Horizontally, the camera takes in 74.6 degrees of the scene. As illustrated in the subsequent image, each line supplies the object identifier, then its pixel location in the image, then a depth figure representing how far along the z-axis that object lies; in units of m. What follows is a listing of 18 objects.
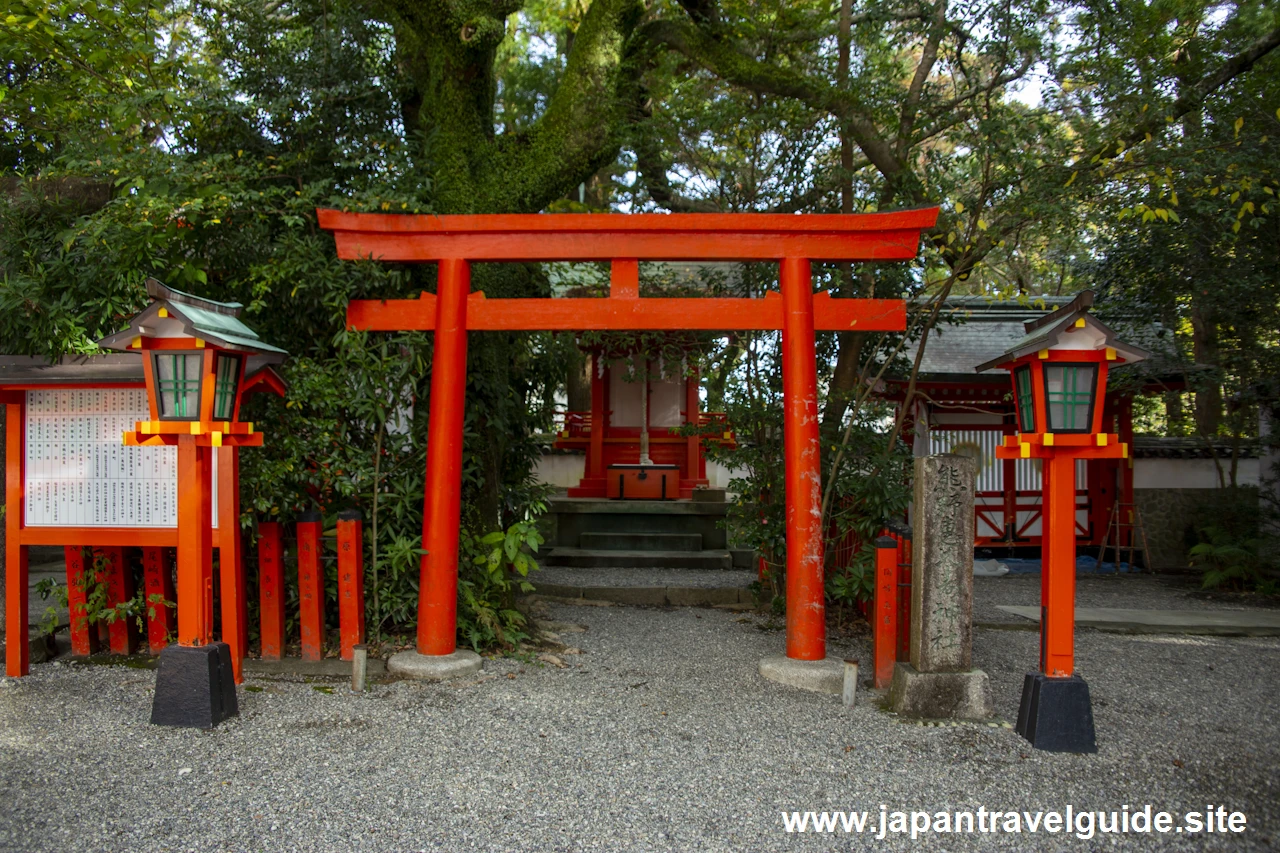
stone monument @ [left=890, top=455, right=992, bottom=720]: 4.82
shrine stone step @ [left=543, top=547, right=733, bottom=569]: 11.20
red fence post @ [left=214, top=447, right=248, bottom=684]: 5.16
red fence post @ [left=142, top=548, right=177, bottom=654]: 5.77
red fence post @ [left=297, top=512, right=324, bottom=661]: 5.61
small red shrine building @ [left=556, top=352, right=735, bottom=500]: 13.55
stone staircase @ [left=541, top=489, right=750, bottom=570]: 11.25
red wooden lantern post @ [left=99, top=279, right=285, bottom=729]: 4.65
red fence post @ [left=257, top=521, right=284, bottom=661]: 5.66
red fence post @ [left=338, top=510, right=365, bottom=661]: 5.64
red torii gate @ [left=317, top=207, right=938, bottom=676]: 5.73
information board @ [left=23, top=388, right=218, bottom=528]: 5.36
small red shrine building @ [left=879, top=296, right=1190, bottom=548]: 11.36
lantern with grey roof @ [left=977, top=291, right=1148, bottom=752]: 4.52
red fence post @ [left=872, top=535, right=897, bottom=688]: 5.38
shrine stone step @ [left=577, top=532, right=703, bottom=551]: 11.68
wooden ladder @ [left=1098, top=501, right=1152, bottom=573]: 11.34
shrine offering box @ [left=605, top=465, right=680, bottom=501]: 12.74
